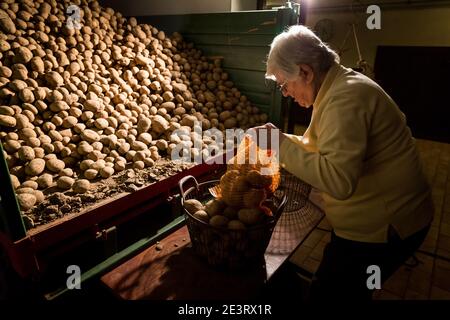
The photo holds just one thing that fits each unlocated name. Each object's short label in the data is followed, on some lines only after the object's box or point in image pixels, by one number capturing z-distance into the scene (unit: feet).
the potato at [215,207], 4.83
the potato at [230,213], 4.81
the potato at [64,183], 6.29
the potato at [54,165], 6.70
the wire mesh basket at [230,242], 4.37
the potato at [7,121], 6.73
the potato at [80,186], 6.15
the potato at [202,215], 4.67
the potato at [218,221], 4.52
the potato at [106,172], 6.91
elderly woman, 4.02
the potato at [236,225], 4.47
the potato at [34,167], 6.35
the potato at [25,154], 6.52
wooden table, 4.29
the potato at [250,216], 4.59
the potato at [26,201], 5.32
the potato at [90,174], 6.73
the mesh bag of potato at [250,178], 4.97
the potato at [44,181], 6.27
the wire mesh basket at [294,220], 5.41
